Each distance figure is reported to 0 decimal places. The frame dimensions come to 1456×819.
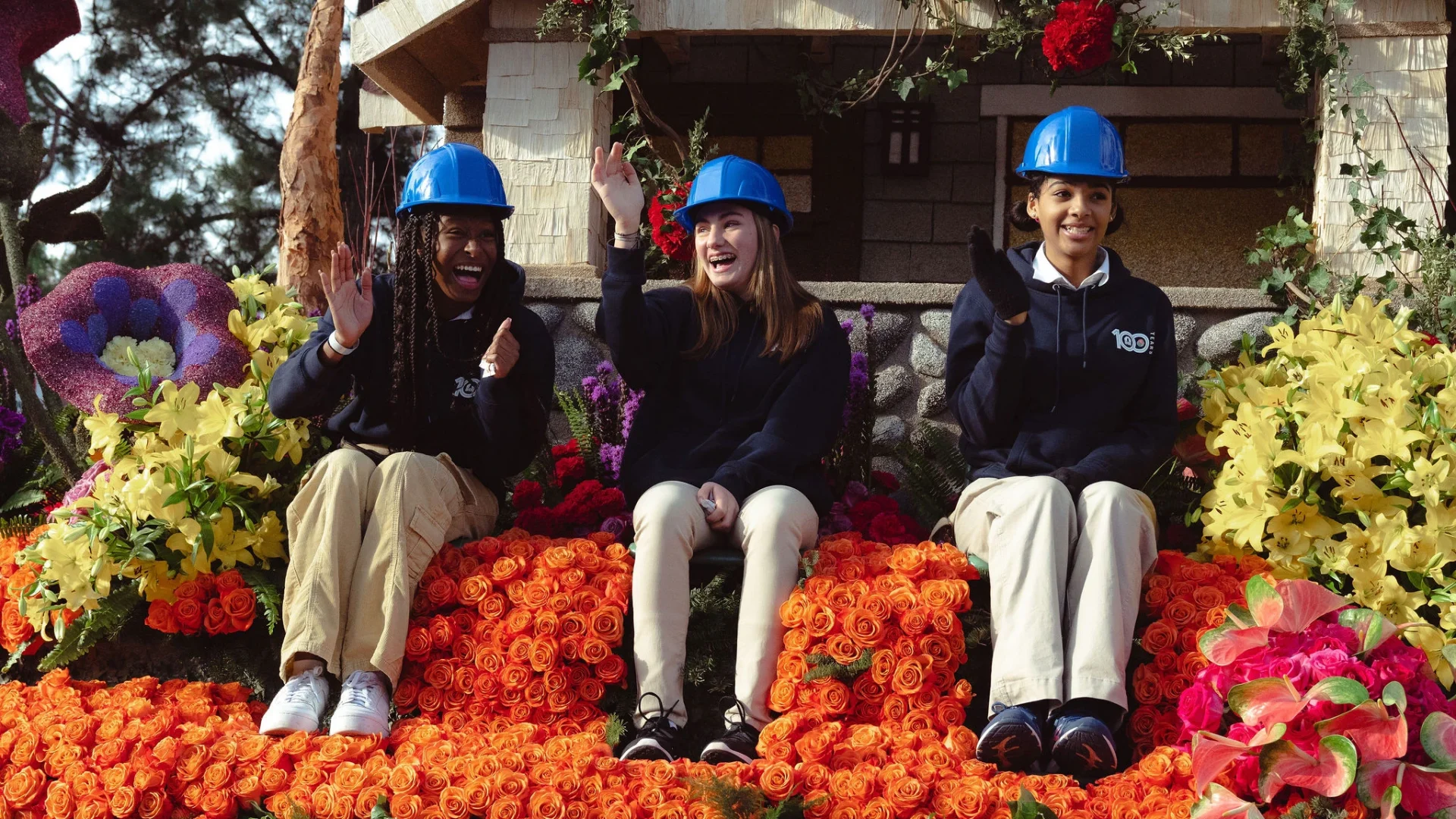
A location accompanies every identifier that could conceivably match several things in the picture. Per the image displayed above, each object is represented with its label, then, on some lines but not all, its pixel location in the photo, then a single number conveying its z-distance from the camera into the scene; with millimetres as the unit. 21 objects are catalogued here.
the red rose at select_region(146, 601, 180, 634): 3250
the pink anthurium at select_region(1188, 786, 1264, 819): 2422
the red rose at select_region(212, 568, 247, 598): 3232
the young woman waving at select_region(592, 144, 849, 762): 2963
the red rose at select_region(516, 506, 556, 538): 3627
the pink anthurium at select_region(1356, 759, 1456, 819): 2371
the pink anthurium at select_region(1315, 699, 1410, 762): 2406
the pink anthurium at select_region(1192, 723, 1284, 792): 2475
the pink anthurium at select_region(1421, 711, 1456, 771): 2395
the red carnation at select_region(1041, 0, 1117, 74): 4500
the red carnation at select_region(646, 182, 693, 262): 4703
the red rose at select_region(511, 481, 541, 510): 3820
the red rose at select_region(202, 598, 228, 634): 3205
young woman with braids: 2971
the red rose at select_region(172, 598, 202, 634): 3211
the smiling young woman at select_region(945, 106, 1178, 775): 2742
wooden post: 5918
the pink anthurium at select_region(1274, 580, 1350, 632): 2588
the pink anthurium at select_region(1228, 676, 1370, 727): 2426
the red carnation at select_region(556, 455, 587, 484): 3973
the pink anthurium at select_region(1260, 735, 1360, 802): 2381
